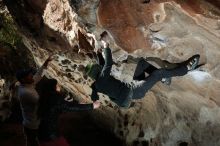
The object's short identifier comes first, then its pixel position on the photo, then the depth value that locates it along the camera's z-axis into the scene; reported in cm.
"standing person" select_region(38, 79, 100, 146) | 631
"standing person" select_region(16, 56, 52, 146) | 559
